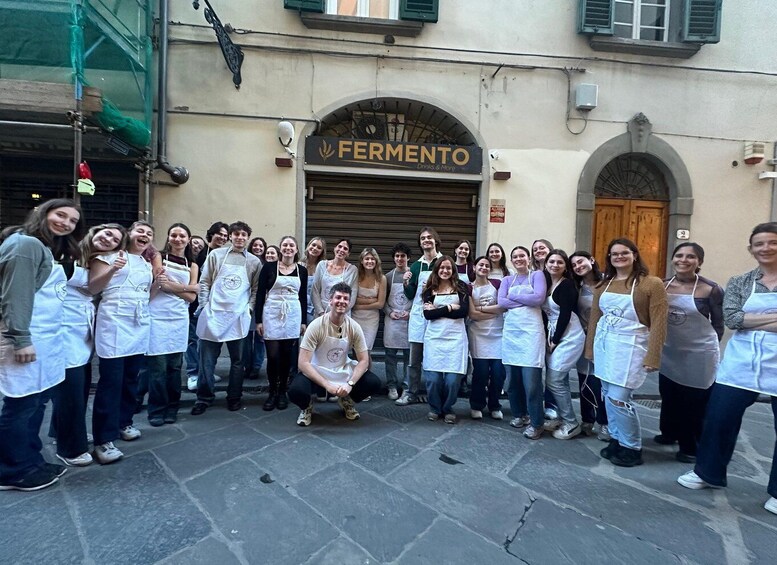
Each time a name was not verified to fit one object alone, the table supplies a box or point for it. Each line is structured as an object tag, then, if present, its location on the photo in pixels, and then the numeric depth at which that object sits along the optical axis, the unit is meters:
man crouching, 3.78
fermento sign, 6.82
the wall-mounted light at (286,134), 6.52
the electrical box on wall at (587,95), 6.90
